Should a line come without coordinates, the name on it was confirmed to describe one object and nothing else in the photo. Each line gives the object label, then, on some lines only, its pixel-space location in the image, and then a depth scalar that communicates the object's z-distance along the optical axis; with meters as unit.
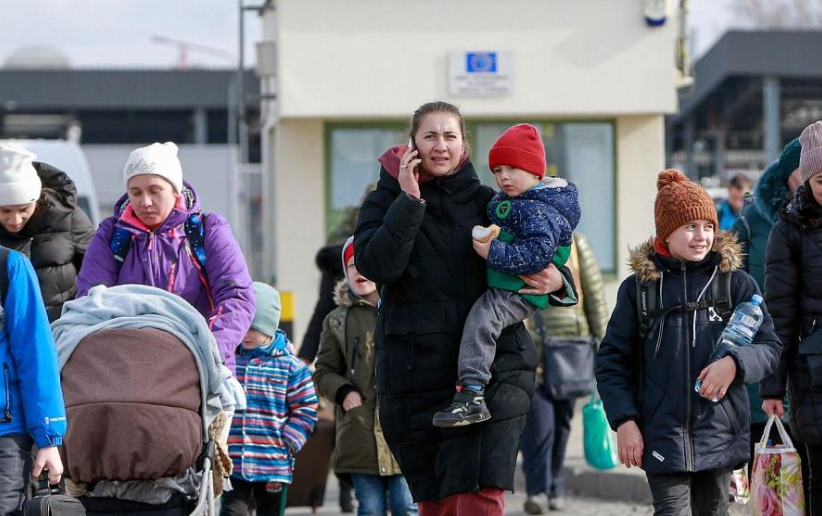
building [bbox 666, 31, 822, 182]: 59.64
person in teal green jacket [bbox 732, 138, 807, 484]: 14.09
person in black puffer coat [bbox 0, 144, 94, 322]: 14.25
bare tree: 151.51
